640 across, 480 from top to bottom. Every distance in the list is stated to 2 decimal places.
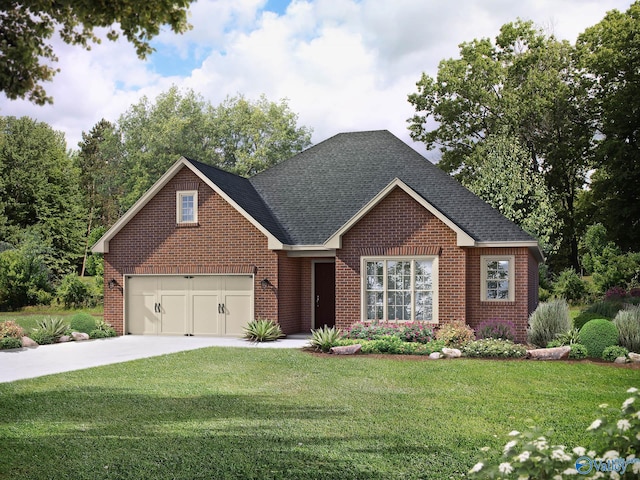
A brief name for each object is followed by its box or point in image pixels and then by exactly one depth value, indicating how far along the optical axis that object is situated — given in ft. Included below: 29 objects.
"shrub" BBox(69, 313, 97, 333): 72.79
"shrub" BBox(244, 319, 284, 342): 68.69
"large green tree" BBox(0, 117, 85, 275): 166.09
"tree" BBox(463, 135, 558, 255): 121.70
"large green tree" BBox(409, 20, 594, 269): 135.03
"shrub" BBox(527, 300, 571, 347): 60.13
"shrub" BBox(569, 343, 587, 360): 53.21
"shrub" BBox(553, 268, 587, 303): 119.44
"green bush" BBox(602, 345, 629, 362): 51.75
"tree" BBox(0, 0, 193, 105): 28.14
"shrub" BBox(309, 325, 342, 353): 58.59
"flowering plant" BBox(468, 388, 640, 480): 15.61
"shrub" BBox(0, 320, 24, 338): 63.41
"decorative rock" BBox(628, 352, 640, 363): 51.16
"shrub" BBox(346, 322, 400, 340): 63.21
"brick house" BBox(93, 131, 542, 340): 66.49
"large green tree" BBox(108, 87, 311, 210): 180.04
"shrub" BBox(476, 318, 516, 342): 63.00
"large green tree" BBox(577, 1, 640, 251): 106.42
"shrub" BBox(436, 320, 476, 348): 59.57
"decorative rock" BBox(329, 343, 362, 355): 57.52
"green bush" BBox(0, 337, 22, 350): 61.61
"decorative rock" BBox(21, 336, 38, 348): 63.62
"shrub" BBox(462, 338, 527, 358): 54.60
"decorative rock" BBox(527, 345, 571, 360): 53.16
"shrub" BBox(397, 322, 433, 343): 62.69
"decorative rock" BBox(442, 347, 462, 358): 54.95
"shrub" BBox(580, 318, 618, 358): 53.16
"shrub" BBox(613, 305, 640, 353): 53.72
